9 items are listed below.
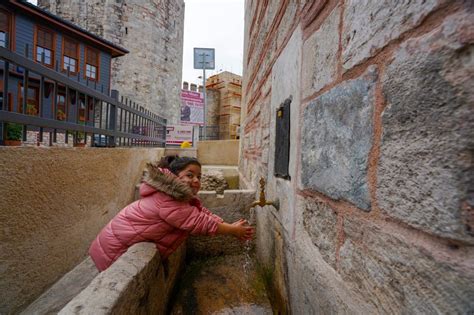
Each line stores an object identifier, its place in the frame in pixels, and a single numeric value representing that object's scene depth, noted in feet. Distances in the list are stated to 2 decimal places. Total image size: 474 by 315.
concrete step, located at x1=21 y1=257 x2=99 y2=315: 5.45
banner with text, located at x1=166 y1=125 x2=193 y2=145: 40.86
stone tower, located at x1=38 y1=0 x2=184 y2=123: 49.39
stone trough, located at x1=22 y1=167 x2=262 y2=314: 3.29
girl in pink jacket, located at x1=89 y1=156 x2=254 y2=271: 5.60
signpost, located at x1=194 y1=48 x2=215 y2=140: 40.27
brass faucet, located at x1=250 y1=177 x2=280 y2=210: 5.99
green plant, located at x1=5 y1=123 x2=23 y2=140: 7.84
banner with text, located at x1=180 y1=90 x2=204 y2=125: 50.37
